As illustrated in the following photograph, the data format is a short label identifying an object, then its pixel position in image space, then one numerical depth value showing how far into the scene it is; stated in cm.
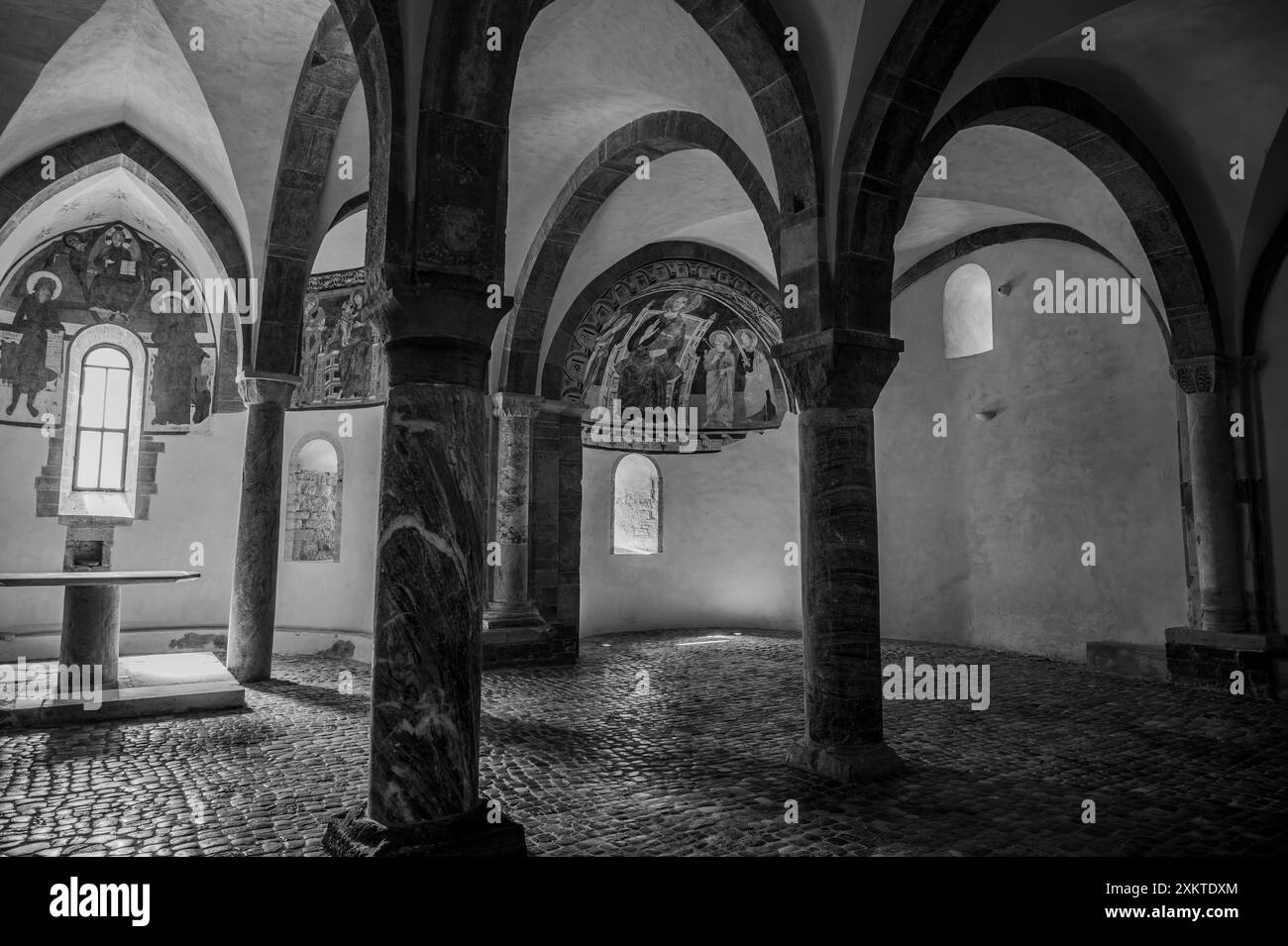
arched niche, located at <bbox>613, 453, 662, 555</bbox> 1541
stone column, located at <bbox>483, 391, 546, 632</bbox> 1048
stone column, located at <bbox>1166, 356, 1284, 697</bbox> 872
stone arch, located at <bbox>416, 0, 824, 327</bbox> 400
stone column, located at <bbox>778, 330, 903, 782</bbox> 560
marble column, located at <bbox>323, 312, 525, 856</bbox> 369
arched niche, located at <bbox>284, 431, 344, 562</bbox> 1280
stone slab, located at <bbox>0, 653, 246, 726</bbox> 693
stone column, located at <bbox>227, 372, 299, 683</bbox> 879
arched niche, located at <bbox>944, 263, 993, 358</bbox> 1259
